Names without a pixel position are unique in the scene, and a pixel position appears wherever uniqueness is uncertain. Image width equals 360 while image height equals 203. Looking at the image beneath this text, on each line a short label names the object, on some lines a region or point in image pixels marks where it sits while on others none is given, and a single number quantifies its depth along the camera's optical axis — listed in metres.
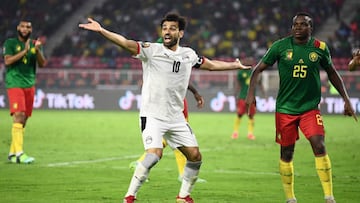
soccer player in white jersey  17.66
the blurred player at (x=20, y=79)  27.92
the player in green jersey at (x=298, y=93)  18.56
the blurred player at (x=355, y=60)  19.03
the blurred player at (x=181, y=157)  22.87
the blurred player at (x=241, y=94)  42.12
